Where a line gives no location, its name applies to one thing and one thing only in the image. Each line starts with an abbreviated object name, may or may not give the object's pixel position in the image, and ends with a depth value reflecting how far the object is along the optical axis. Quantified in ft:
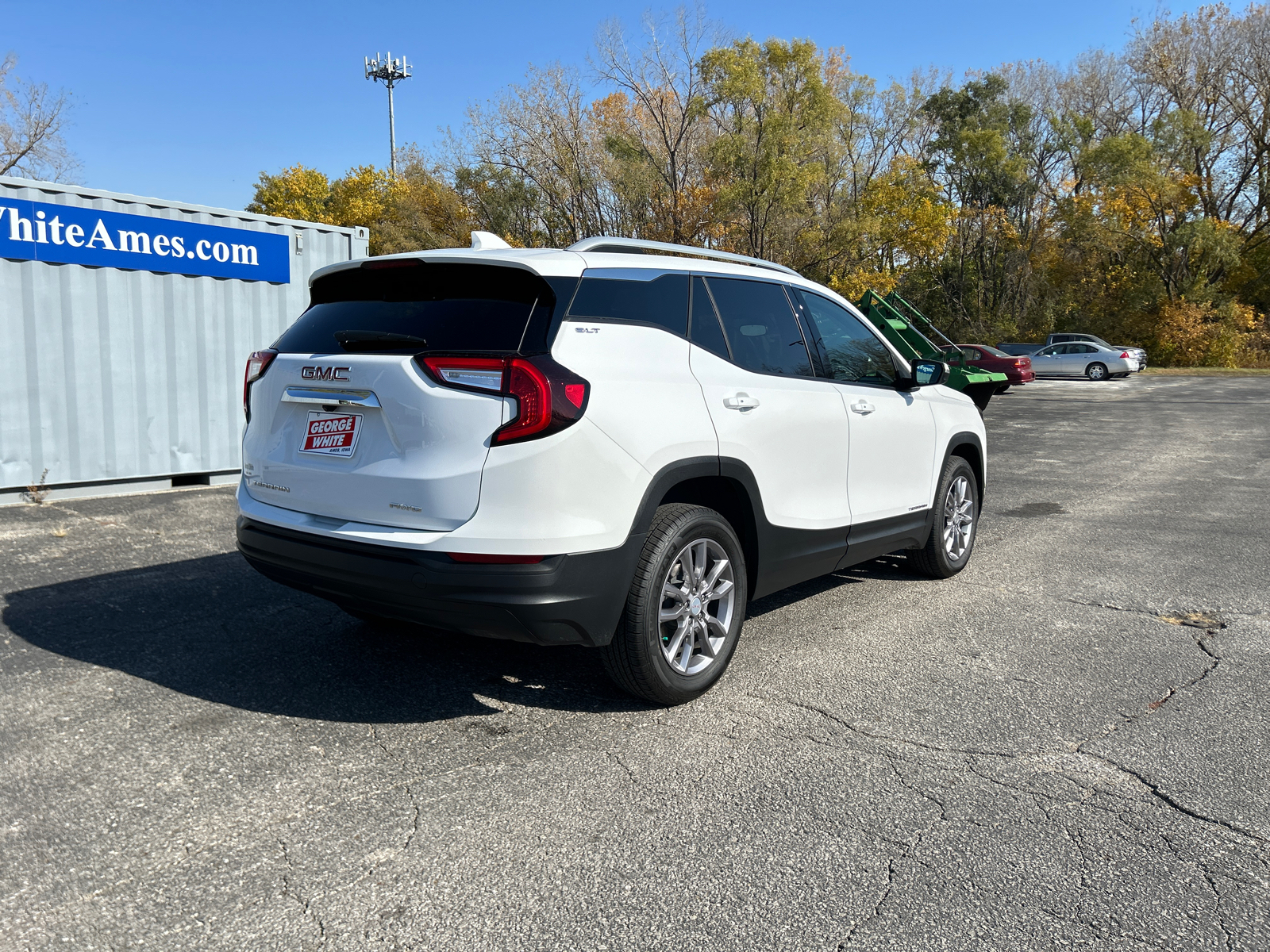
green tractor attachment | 70.90
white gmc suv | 10.65
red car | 102.12
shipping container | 28.25
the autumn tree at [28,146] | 126.82
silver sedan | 117.80
